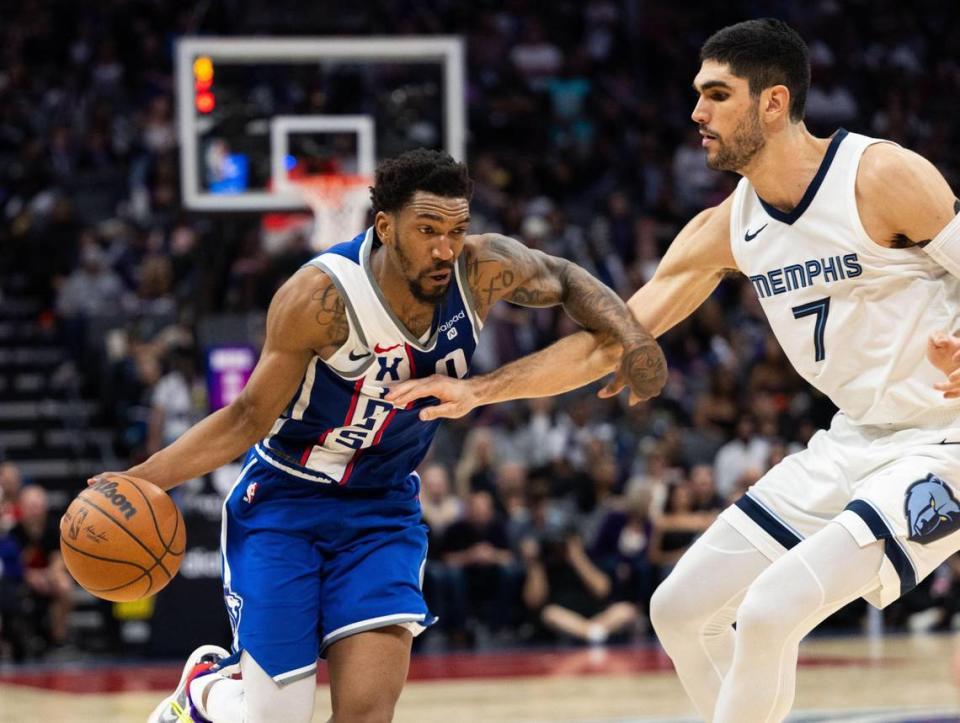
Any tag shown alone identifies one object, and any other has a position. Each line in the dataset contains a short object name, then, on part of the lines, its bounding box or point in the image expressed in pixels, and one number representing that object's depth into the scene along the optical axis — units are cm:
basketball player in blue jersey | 498
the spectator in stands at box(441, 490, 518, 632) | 1295
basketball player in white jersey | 464
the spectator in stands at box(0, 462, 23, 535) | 1259
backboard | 1250
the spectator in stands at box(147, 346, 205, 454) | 1388
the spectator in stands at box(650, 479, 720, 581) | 1311
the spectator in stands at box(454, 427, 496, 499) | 1346
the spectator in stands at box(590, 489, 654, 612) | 1316
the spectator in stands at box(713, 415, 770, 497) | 1366
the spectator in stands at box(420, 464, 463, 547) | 1293
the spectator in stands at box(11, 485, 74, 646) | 1260
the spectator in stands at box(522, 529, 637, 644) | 1297
